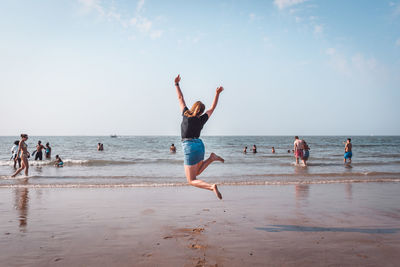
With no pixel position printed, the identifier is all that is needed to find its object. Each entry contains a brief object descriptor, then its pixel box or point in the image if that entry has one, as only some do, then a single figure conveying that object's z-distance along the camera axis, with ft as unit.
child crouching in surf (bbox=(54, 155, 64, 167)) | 62.75
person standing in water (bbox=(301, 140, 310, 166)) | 63.72
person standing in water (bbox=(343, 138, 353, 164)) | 68.03
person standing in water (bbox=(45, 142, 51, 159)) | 82.89
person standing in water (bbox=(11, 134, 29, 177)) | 43.30
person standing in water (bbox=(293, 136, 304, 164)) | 64.39
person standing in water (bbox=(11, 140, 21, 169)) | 64.30
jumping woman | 16.24
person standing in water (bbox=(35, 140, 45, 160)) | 73.41
